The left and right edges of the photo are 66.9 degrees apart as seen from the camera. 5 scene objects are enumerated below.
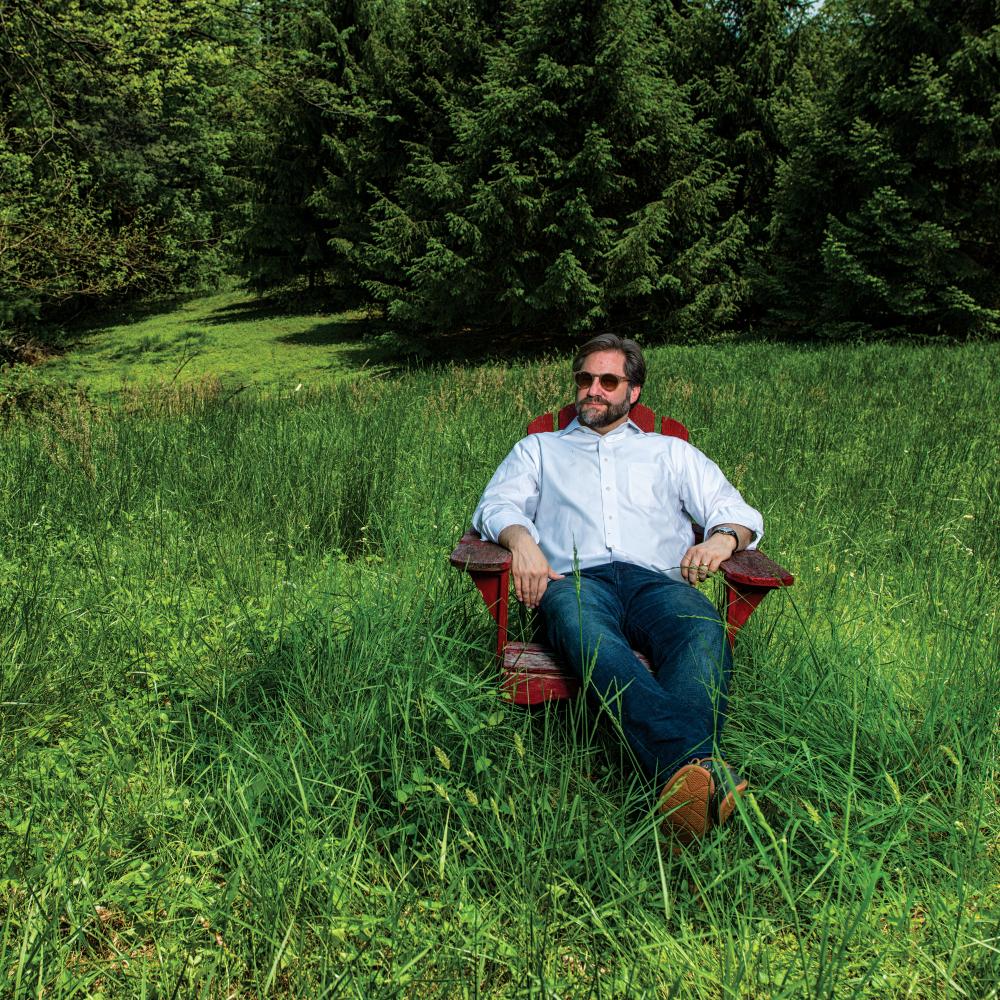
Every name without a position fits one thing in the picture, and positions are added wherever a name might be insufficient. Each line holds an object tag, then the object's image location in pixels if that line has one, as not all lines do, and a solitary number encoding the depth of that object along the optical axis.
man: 2.06
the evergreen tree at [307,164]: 20.44
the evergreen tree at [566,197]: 14.27
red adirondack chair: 2.34
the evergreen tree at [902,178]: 13.96
